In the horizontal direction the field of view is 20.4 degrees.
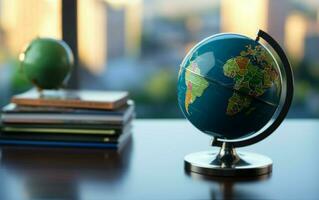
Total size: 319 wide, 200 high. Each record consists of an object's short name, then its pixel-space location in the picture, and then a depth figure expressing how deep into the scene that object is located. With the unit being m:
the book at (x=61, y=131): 1.74
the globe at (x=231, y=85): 1.46
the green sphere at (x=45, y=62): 1.84
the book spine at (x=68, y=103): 1.77
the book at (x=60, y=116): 1.75
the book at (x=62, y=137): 1.74
